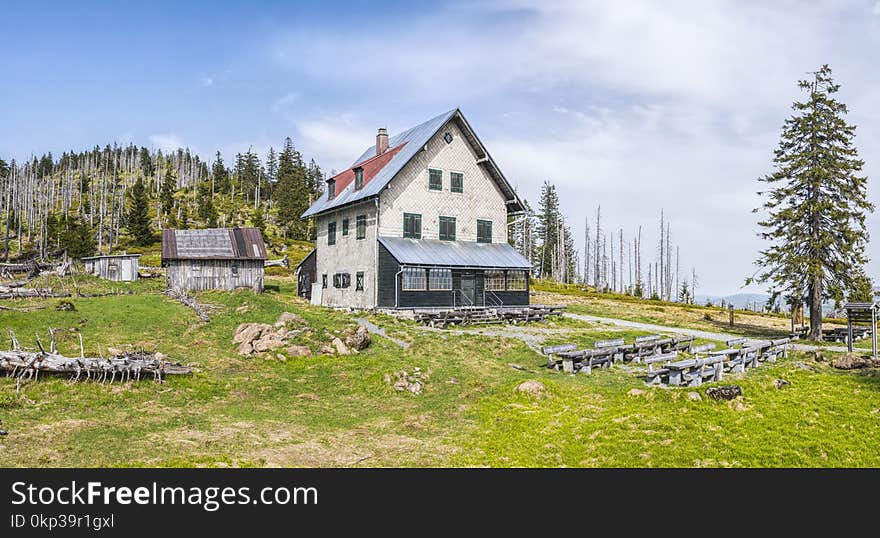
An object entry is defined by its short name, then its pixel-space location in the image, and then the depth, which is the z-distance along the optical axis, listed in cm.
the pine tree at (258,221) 9312
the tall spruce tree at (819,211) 3538
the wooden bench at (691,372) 1694
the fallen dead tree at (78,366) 1616
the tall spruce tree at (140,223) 8462
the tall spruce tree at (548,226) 10406
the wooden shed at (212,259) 4262
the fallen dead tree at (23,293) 3256
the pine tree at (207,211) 9406
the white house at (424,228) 3534
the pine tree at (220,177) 13298
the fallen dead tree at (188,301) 2824
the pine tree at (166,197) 10769
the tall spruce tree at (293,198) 10044
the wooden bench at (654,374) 1784
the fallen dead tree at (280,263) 6669
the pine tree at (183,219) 9044
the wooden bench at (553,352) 2152
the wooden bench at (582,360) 2064
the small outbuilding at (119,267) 4966
